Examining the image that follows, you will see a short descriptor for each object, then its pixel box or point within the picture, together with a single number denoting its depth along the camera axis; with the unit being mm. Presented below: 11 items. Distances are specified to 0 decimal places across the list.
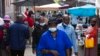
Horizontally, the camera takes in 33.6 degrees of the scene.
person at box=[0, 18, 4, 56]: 5244
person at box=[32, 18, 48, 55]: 5679
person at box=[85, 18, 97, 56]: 5036
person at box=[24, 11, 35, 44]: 8963
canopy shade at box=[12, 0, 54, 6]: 9659
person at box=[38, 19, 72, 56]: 3462
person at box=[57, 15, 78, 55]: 4425
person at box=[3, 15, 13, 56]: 5226
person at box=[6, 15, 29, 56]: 5032
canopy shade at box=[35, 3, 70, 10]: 12565
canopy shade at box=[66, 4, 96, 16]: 6782
